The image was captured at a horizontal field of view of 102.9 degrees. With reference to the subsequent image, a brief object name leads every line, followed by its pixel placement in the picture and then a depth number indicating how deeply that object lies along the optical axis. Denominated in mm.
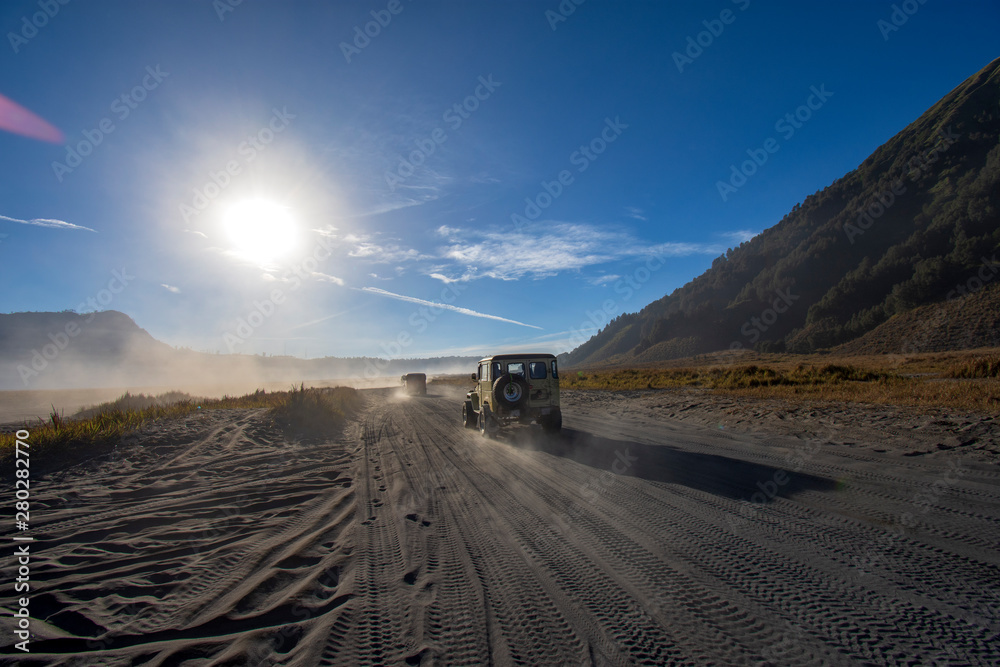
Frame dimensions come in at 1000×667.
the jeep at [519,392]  10992
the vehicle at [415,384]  44397
